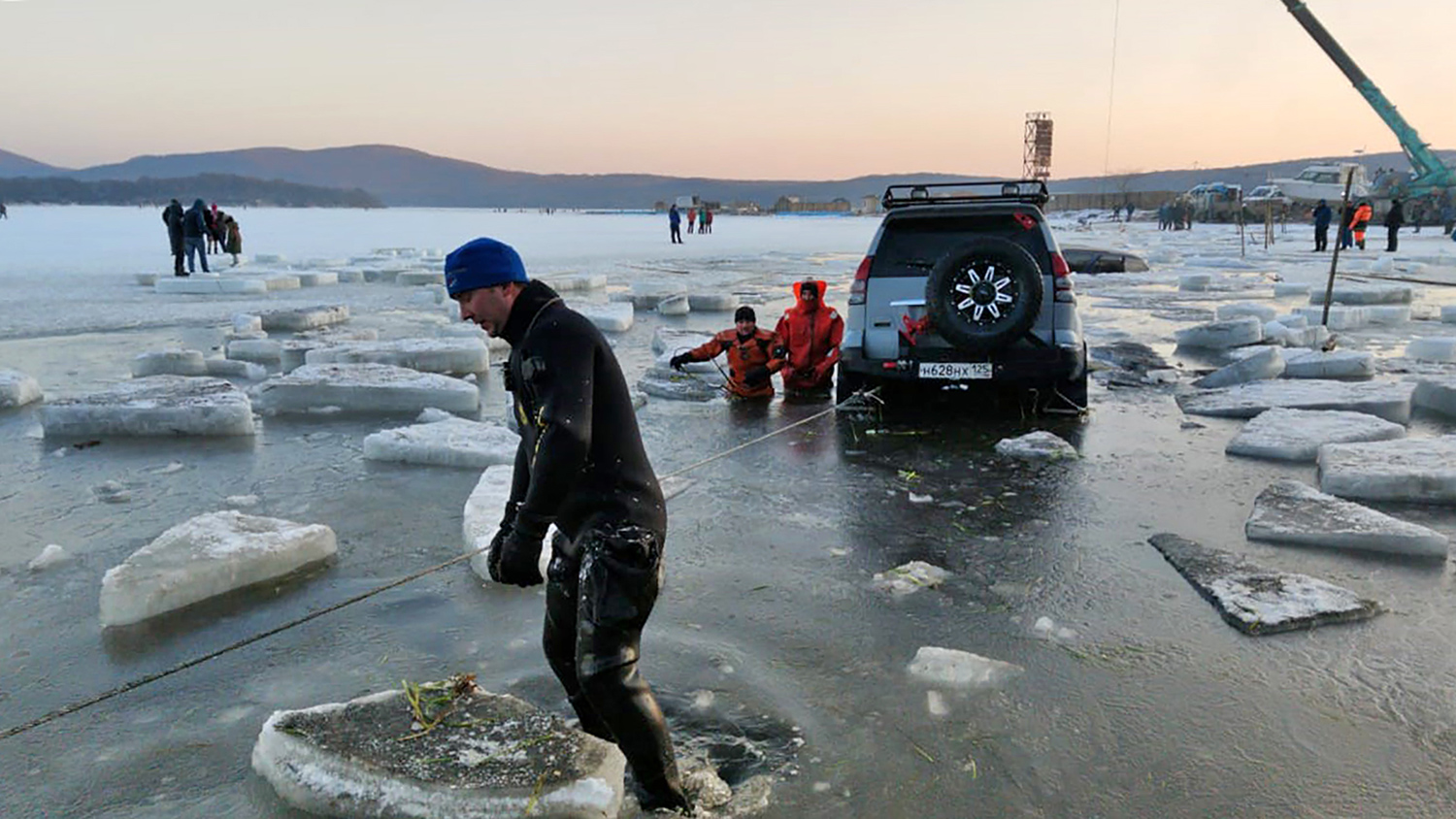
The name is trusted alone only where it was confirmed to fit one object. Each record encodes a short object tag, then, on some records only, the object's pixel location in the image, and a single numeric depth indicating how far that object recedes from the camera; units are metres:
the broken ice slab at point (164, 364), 9.59
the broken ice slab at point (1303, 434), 6.34
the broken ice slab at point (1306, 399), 7.43
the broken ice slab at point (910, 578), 4.23
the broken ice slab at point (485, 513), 4.41
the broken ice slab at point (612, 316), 13.24
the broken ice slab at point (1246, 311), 13.77
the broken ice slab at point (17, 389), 8.04
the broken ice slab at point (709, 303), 16.45
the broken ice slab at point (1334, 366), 9.12
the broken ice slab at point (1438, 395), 7.60
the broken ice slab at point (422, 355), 10.01
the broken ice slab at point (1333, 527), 4.51
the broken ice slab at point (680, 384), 8.93
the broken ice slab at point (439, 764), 2.49
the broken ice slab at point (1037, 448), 6.45
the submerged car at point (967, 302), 6.83
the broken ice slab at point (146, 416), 7.09
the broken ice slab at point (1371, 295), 15.95
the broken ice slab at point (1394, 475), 5.36
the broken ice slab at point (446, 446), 6.23
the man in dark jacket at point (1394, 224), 30.30
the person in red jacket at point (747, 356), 8.60
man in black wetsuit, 2.52
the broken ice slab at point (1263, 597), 3.76
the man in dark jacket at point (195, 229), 22.23
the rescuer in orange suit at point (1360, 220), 30.71
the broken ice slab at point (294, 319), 13.76
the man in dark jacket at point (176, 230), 21.28
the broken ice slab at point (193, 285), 18.77
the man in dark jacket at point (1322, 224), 31.38
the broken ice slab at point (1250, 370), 8.99
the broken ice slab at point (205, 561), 3.91
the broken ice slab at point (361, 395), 8.15
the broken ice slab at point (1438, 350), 10.28
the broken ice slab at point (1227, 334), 11.34
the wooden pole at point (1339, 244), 11.13
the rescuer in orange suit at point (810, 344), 8.83
